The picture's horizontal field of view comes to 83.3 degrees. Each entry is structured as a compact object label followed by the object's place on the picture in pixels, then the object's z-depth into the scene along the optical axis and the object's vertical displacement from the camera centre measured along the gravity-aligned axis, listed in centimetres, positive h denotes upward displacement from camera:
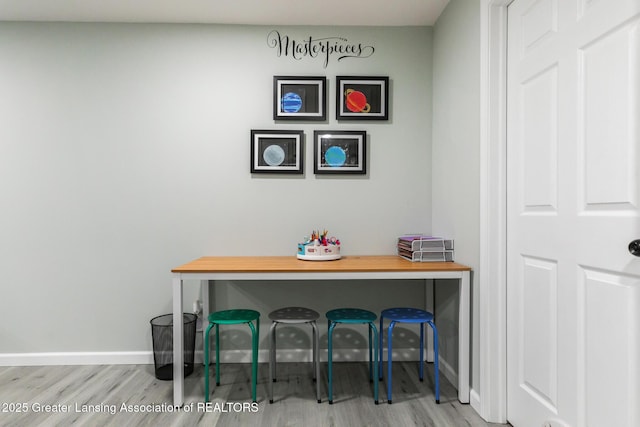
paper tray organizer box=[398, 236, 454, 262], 218 -23
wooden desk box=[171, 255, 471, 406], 192 -35
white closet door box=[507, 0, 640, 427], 114 +0
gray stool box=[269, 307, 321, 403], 199 -61
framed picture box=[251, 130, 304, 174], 251 +42
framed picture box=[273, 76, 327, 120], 251 +79
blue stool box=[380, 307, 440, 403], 195 -60
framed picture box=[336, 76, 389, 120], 253 +80
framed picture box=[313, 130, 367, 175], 253 +42
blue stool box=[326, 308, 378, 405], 198 -61
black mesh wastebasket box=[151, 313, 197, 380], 232 -90
